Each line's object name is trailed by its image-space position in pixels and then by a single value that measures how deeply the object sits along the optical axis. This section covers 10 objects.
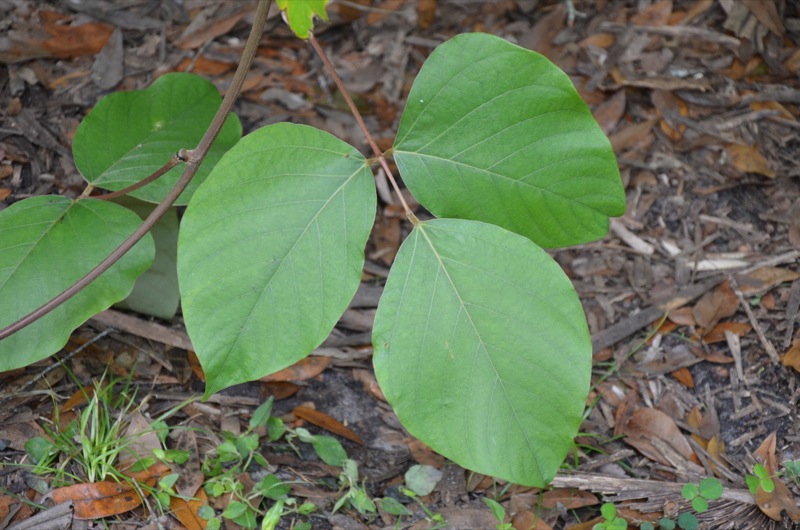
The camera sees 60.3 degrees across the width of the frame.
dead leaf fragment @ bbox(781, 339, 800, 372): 2.06
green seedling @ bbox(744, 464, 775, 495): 1.73
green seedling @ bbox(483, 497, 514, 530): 1.73
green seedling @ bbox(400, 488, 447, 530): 1.80
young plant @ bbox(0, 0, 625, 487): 1.38
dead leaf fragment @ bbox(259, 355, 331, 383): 2.10
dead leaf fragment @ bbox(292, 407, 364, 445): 2.03
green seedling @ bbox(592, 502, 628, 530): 1.69
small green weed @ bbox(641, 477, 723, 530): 1.71
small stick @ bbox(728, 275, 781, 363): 2.12
